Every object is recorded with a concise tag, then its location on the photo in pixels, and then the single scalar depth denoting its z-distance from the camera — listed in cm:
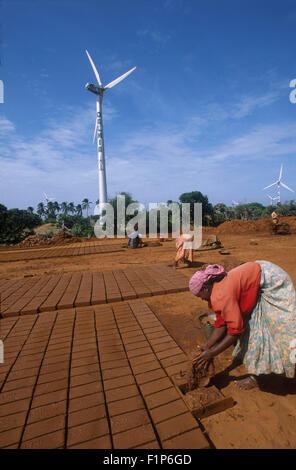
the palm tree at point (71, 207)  6700
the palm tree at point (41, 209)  6412
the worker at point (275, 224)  1395
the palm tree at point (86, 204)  6529
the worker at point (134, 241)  1015
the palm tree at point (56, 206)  6806
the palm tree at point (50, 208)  6581
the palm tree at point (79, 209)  6668
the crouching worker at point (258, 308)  164
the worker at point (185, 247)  597
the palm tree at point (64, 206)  6739
